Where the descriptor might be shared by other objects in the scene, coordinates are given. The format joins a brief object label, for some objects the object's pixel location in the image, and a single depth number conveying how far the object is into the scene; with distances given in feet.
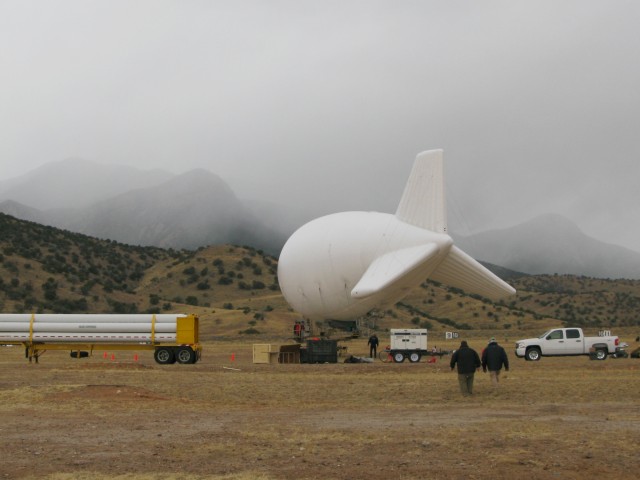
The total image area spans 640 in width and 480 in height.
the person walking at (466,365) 76.84
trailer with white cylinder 138.10
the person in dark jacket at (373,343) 145.76
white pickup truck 138.31
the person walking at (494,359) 81.71
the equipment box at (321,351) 134.31
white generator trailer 138.51
